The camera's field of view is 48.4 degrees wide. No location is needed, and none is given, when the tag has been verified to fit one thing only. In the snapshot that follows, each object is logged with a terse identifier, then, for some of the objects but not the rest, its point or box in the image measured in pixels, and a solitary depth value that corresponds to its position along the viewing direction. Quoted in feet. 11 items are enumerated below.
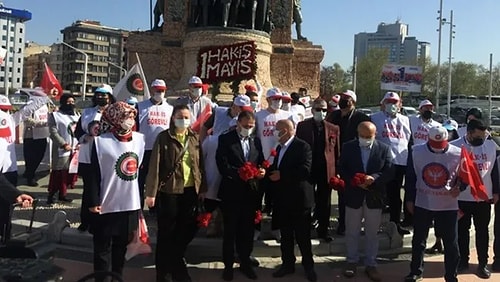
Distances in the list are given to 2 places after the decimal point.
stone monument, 49.08
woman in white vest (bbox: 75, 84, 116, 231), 24.18
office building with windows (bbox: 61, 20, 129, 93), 374.63
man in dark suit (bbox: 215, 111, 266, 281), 19.86
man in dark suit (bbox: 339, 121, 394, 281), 20.47
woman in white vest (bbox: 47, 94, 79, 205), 30.48
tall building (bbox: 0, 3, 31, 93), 317.42
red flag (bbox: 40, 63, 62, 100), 36.42
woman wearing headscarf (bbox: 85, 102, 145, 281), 16.62
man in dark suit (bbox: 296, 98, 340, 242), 23.47
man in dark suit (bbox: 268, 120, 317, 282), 20.17
